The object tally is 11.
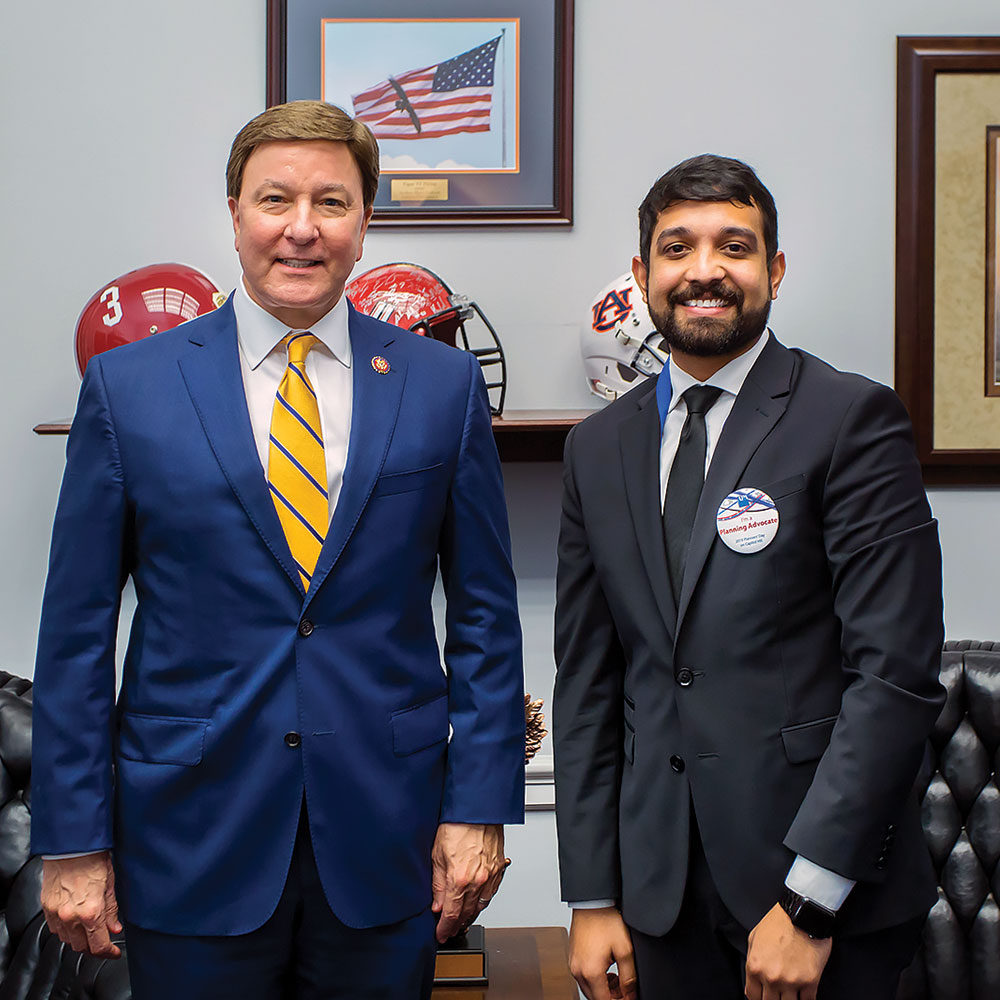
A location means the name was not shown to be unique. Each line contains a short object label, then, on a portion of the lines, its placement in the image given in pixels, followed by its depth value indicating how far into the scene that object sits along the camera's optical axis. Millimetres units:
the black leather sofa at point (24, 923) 1827
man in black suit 1261
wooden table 1961
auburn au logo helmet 2301
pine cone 2123
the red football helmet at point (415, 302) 2227
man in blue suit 1302
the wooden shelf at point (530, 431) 2301
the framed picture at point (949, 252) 2520
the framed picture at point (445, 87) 2498
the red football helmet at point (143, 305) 2240
